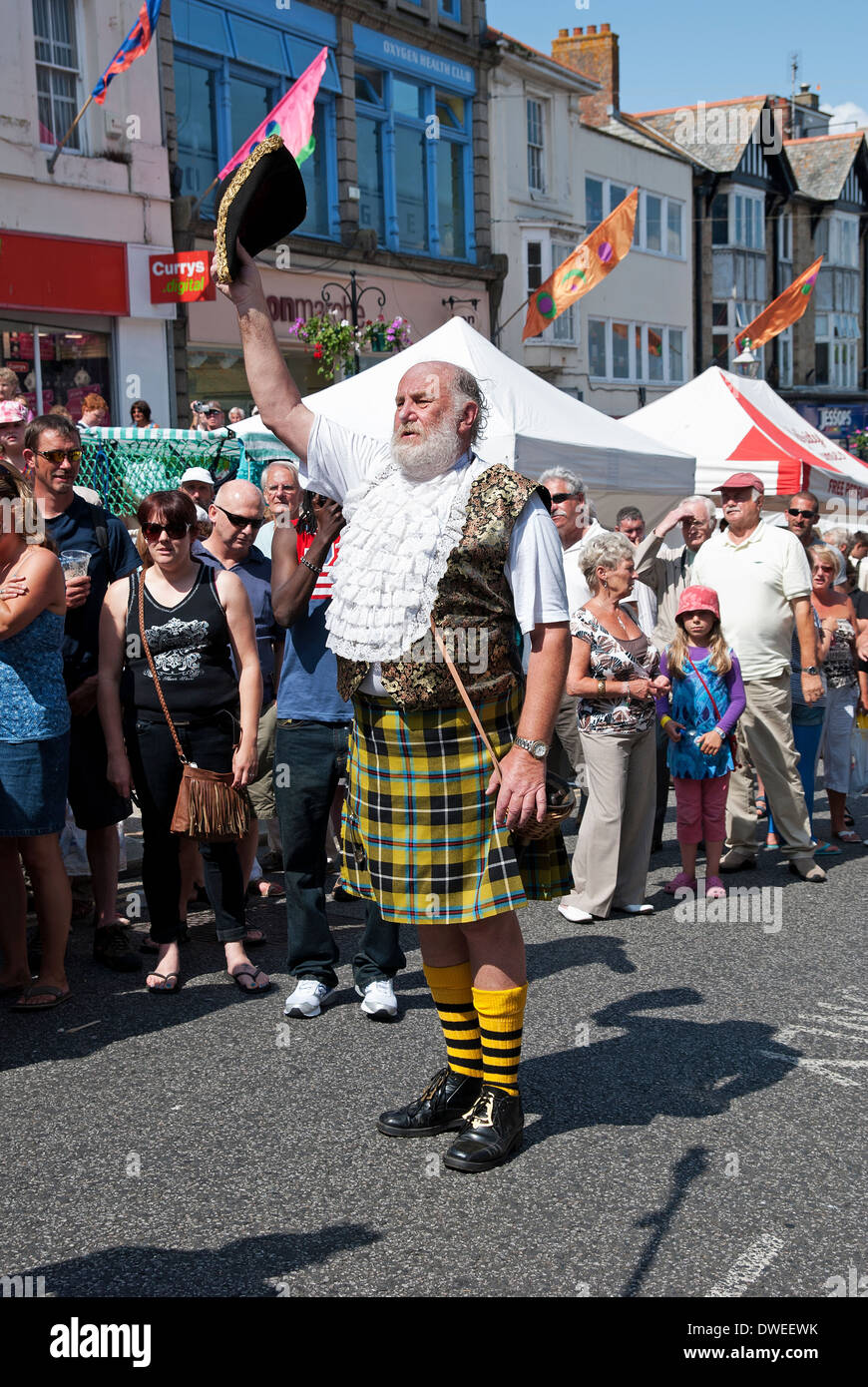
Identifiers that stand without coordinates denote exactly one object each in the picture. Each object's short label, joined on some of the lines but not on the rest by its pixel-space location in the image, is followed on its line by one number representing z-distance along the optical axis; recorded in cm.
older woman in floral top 697
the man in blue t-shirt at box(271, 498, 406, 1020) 525
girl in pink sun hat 741
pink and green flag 1350
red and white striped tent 1469
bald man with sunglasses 645
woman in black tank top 555
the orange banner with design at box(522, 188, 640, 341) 1608
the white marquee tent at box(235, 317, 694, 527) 1007
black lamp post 2255
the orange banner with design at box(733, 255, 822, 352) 1770
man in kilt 375
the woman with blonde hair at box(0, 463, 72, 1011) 512
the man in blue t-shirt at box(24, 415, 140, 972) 591
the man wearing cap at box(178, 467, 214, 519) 900
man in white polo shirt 781
